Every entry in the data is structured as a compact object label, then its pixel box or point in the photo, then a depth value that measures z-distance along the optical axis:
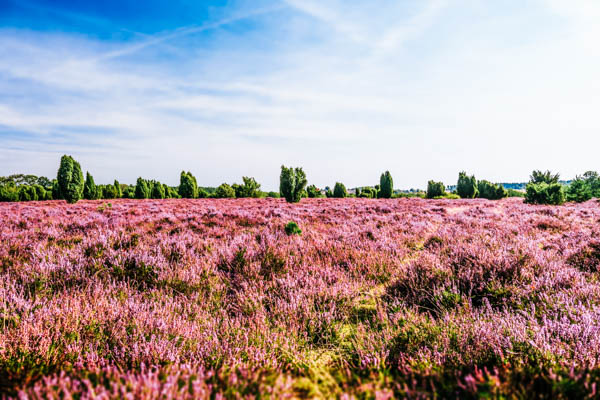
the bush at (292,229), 6.82
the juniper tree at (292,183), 29.70
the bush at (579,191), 25.48
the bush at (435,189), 50.78
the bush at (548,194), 22.50
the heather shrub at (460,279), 2.97
